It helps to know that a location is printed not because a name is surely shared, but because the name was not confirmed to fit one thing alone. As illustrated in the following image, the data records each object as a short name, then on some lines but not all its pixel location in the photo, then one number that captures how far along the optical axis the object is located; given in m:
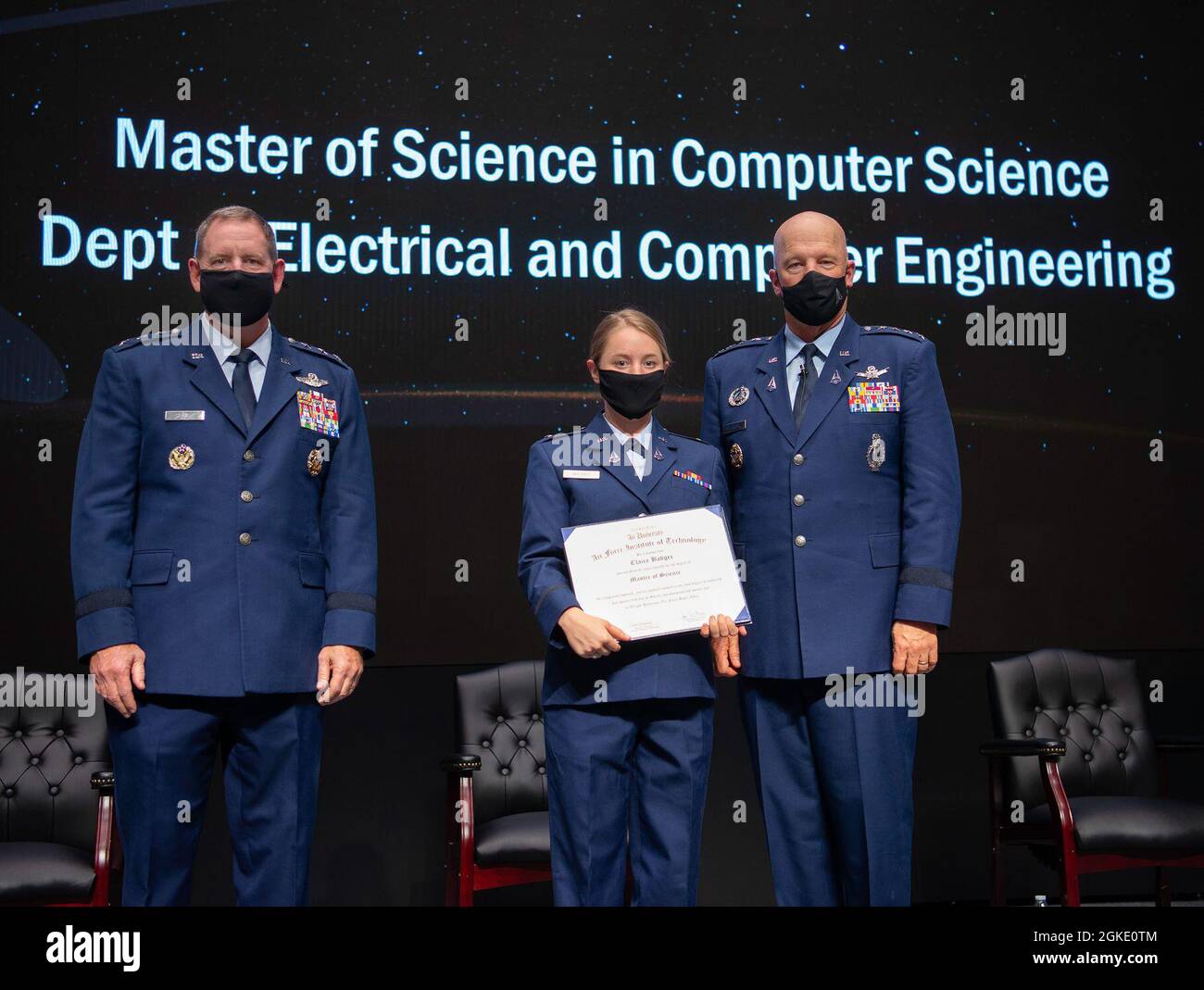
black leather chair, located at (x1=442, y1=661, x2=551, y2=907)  3.69
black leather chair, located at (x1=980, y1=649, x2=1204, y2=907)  3.71
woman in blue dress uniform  2.56
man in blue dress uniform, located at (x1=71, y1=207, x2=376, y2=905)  2.40
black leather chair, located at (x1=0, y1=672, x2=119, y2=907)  3.40
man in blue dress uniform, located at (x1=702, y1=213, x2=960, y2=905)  2.57
